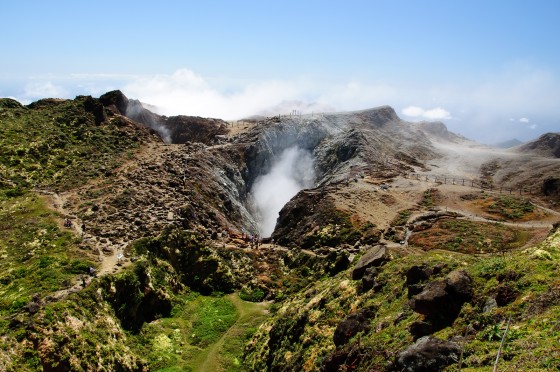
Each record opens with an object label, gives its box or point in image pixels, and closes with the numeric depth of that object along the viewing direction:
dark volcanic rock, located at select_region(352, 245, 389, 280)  37.28
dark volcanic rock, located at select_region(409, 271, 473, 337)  23.28
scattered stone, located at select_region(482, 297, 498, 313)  22.11
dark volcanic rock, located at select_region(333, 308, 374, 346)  27.94
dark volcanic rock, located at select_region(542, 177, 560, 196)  87.44
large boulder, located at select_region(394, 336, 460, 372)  18.70
